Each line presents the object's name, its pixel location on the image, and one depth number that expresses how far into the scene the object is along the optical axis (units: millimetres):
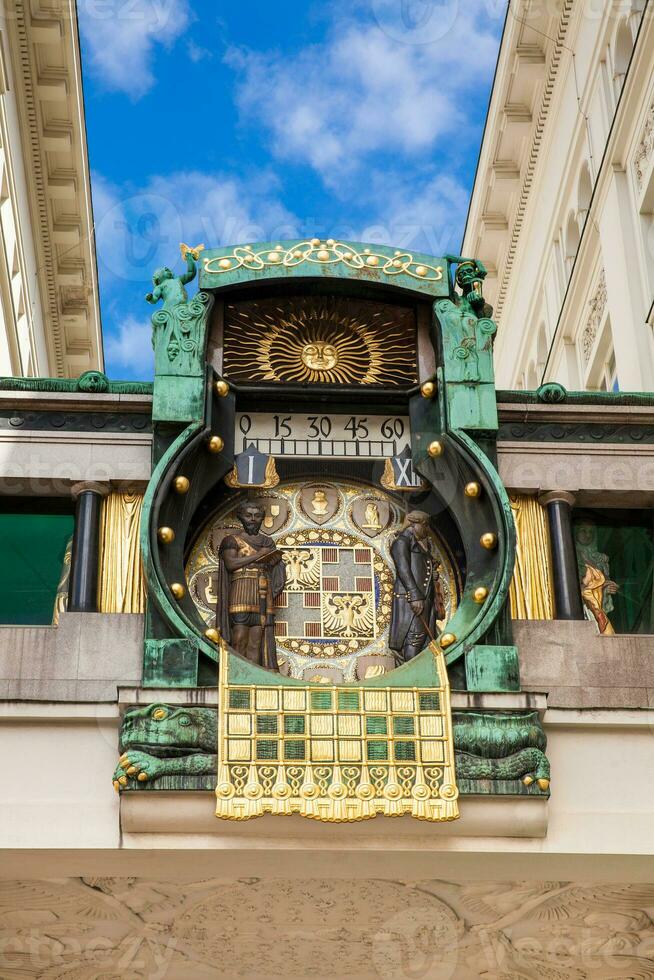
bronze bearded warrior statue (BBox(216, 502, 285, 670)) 13836
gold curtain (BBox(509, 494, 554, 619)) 14023
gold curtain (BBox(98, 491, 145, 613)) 13844
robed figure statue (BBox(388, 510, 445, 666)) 13867
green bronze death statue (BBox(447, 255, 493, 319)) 15062
